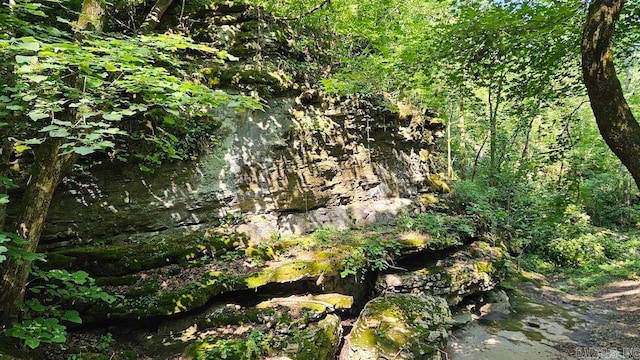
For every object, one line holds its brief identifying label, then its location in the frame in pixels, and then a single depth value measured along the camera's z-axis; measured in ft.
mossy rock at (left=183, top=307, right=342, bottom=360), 15.10
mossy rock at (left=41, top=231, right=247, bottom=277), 17.49
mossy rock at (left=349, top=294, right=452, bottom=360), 17.84
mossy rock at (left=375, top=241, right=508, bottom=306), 23.66
